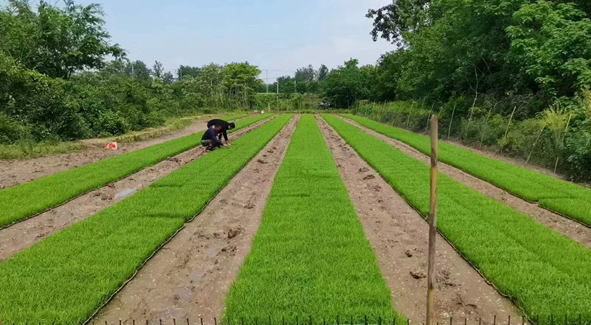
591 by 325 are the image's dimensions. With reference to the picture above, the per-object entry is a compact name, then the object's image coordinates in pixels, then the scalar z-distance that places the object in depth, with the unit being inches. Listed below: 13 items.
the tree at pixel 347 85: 2496.3
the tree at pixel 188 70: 5069.9
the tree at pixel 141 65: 3388.8
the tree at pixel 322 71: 5884.4
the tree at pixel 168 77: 3599.9
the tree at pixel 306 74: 5772.6
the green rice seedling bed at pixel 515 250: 160.4
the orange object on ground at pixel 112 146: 695.7
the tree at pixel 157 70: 3314.5
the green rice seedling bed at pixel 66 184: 297.7
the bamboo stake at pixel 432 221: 121.3
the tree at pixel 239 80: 2550.4
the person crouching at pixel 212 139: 624.4
